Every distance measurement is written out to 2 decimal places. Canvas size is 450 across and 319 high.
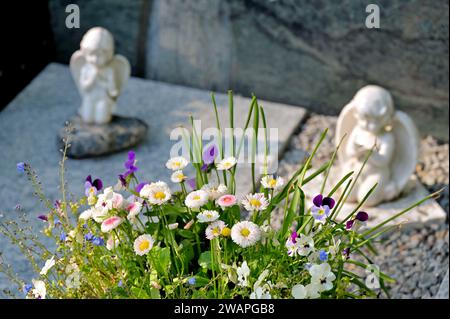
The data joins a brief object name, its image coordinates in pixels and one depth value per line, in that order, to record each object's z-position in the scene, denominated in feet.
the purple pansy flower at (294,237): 5.87
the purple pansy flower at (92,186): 6.44
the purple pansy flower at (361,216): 6.07
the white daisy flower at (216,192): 6.36
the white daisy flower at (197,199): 6.07
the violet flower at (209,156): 6.68
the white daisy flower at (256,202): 6.09
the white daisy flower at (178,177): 6.43
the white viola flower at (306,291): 5.67
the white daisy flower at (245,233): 5.81
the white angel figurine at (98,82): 12.11
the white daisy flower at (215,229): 5.90
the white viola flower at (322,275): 5.72
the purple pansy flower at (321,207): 5.97
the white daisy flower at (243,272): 5.66
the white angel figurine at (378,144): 10.50
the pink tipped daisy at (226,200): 6.07
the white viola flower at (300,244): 5.85
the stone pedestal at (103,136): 11.92
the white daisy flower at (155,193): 6.05
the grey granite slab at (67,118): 11.44
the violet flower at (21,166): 6.35
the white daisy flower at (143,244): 5.97
